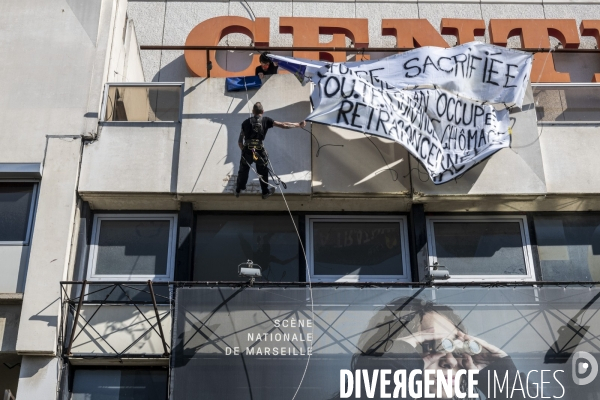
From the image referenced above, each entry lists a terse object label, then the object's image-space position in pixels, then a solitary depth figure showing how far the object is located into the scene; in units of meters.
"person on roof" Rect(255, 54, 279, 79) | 15.57
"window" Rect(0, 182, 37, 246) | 14.36
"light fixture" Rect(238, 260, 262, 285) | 12.76
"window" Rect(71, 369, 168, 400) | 13.59
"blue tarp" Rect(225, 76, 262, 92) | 15.43
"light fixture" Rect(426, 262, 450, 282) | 13.02
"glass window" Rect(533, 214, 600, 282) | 15.06
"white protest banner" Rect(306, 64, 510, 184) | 14.05
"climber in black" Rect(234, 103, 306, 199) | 14.05
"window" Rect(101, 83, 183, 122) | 15.34
